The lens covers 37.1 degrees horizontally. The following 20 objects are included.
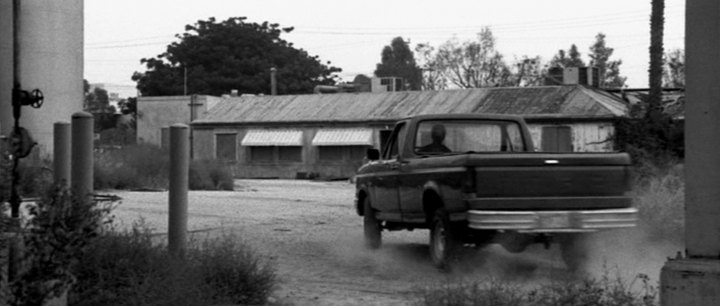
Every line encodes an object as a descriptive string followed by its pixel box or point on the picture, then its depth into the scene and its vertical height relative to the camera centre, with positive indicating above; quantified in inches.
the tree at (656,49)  1066.1 +102.4
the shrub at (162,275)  298.4 -37.4
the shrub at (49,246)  233.5 -21.5
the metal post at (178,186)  355.6 -12.4
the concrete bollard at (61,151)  324.8 -0.8
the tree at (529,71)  2918.3 +217.4
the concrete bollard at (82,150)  319.9 -0.5
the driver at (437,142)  509.0 +3.9
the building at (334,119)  1926.7 +61.0
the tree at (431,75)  2984.7 +211.8
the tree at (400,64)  3804.6 +348.4
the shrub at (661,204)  569.3 -31.4
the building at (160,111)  2554.1 +91.2
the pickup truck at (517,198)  418.3 -19.4
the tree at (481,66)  2869.1 +228.1
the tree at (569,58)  3631.9 +331.1
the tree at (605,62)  3486.7 +297.3
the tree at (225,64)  3449.8 +281.1
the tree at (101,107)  3355.8 +155.1
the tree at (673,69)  2450.8 +192.7
